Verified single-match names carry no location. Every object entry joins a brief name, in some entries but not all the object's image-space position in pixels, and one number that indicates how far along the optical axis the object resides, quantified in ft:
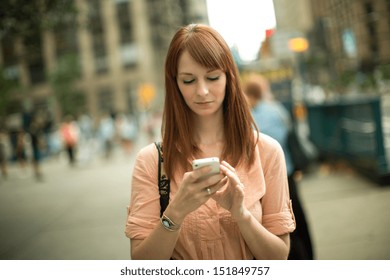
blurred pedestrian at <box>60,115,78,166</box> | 32.64
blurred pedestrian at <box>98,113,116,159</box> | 35.84
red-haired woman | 4.31
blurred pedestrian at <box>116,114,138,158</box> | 33.63
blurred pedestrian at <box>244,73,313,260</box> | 9.89
